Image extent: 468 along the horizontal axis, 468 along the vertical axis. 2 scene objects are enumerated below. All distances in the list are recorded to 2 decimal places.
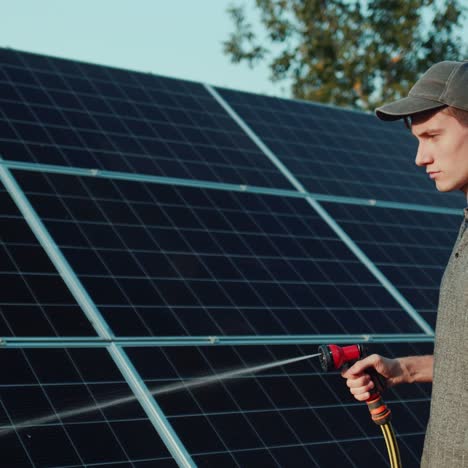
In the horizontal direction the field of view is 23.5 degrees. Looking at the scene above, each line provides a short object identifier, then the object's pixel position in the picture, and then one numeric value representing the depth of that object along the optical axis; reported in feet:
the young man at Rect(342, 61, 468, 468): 13.35
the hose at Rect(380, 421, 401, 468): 15.33
